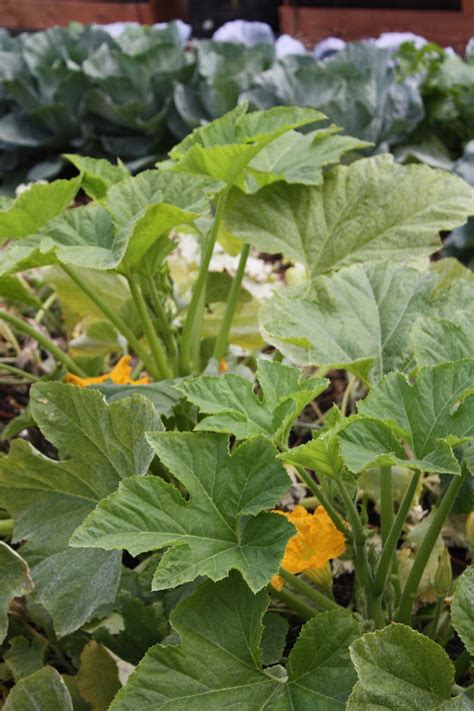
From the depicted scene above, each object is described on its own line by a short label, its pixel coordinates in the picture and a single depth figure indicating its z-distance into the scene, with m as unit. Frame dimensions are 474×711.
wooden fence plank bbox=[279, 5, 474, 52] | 3.86
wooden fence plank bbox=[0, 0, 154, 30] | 4.37
